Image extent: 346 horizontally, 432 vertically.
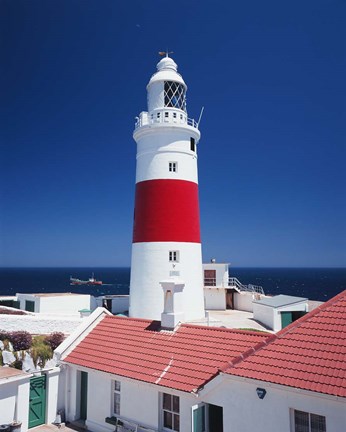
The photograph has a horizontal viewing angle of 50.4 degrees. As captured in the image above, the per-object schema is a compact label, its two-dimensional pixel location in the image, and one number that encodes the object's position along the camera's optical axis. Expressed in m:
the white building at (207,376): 8.10
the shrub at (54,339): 17.71
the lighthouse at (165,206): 19.58
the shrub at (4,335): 18.55
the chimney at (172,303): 12.84
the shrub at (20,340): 17.66
